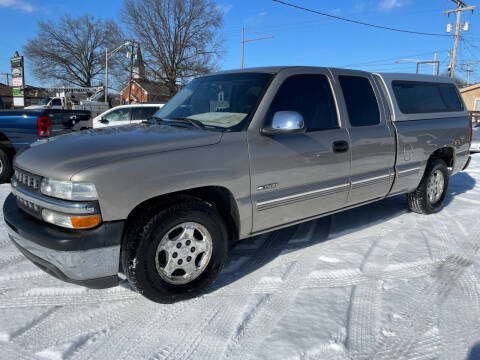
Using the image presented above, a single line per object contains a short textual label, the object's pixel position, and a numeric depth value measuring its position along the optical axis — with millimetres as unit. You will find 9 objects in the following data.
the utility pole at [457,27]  28391
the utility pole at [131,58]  32688
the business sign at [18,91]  17059
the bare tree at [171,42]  38781
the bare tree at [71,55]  52050
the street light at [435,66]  32959
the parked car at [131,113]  11492
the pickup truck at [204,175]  2342
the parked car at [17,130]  6516
